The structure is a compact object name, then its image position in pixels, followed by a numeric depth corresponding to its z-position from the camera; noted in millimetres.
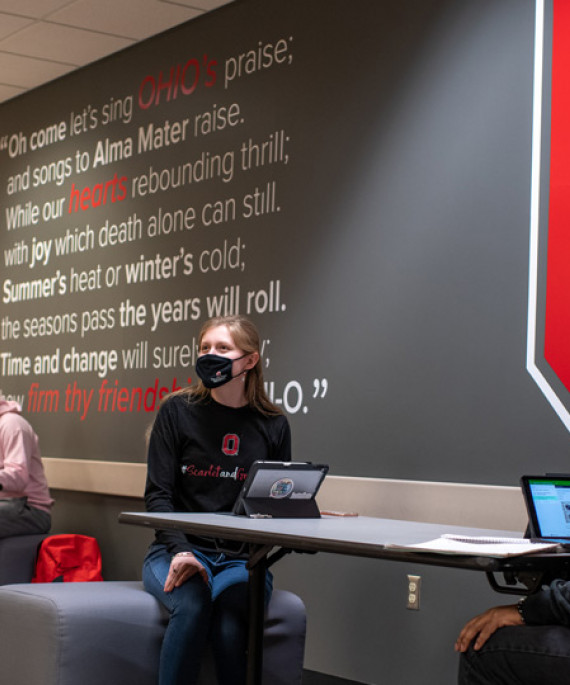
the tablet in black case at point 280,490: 2955
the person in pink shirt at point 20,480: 5223
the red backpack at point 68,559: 5203
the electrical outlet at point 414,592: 3855
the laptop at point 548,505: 2584
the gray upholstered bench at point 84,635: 2926
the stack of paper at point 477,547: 2101
